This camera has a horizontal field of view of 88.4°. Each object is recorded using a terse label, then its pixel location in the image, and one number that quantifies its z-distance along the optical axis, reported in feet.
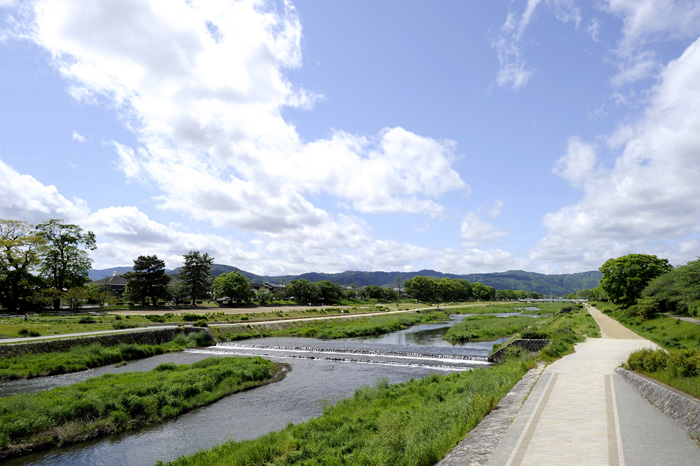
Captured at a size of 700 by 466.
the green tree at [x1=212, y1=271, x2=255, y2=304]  318.24
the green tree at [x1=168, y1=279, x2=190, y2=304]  317.07
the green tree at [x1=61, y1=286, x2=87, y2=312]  203.71
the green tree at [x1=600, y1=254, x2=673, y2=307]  217.36
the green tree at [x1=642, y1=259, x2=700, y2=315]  130.72
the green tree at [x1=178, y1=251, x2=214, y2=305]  316.81
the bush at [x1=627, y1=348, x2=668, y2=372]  57.93
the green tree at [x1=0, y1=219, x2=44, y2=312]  194.39
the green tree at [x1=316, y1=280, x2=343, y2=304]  443.12
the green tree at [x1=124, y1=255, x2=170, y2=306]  276.21
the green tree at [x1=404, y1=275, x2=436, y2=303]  546.67
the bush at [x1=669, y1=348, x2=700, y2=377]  48.64
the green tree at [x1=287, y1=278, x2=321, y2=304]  422.82
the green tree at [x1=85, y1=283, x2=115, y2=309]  241.96
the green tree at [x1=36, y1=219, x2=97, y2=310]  219.00
